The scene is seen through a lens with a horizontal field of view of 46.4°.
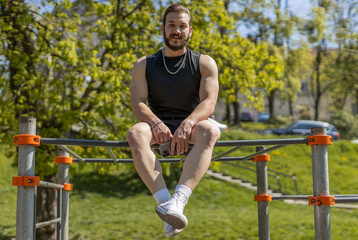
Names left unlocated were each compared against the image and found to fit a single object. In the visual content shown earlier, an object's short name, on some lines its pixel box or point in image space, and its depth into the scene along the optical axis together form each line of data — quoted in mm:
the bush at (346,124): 25919
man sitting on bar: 2754
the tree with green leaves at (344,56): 24656
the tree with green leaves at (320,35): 25172
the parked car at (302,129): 23188
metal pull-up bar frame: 2795
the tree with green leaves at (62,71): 7363
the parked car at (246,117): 38125
